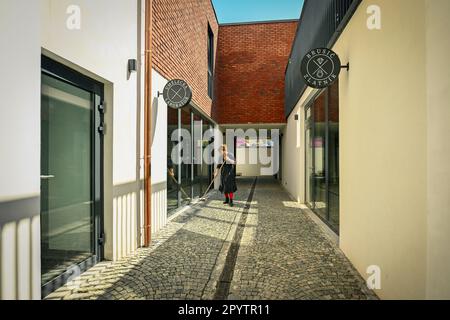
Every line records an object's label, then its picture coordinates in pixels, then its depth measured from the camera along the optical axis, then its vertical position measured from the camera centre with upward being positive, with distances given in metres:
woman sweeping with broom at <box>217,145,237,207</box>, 7.87 -0.46
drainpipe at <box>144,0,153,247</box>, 4.26 +0.68
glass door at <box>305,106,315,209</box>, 7.01 +0.03
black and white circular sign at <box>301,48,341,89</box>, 3.68 +1.25
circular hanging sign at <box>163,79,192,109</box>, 4.91 +1.20
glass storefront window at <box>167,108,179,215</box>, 6.07 -0.23
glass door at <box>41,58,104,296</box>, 2.79 -0.21
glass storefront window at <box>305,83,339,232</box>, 4.77 +0.07
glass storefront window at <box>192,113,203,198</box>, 8.34 +0.17
